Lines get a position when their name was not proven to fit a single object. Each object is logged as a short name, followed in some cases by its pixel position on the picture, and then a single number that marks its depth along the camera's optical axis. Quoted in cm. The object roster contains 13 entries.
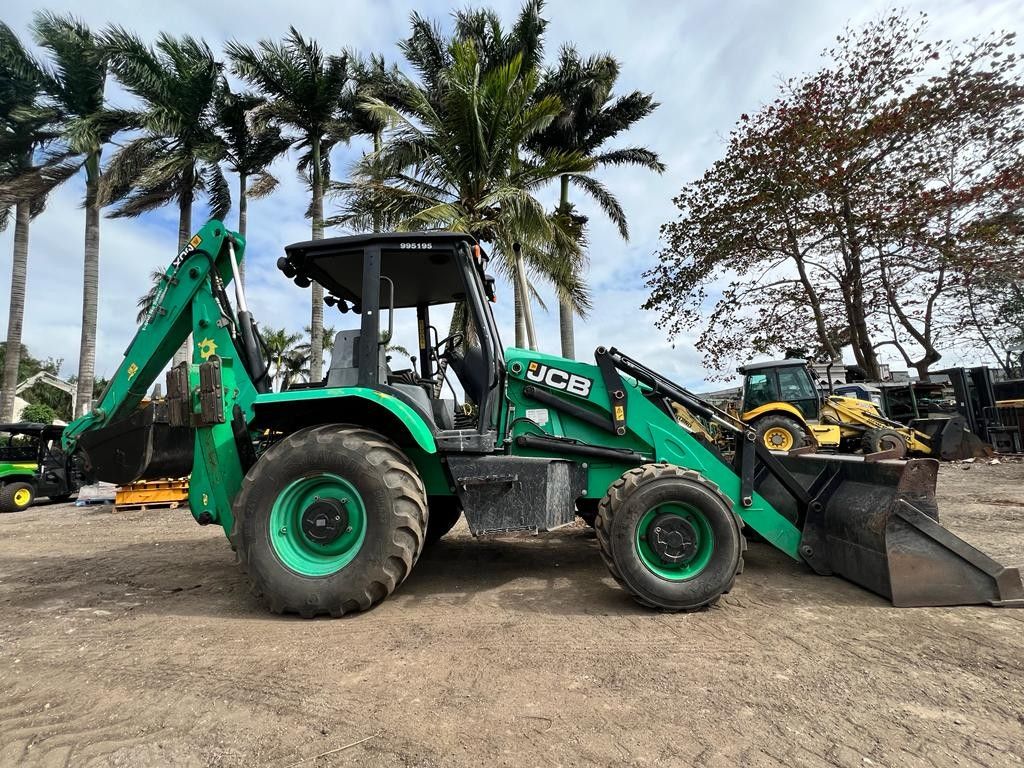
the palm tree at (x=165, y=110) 1673
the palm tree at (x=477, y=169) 1259
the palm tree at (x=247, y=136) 1748
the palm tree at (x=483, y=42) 1708
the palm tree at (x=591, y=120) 1877
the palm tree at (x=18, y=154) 1686
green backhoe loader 367
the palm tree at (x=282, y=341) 3711
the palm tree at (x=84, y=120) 1669
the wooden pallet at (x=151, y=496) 1105
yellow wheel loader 1177
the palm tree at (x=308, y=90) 1628
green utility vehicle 1230
